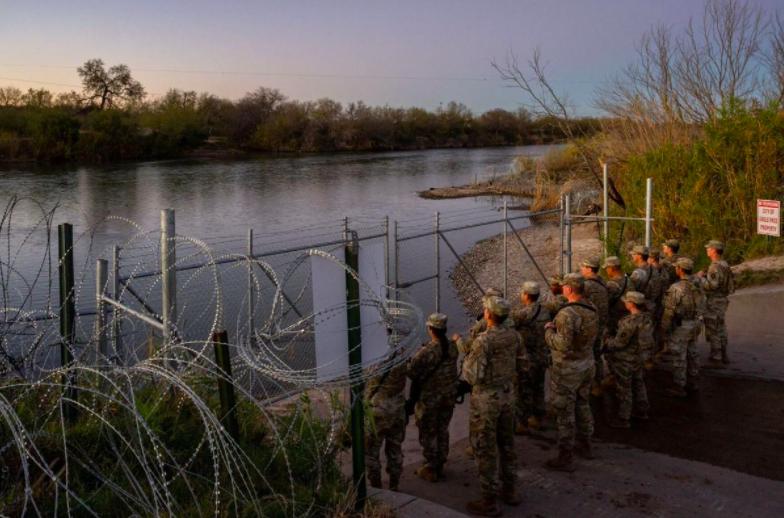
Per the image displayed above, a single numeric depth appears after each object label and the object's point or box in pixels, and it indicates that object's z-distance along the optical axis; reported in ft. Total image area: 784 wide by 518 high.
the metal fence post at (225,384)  14.44
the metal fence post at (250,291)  20.39
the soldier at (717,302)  30.73
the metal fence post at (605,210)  45.60
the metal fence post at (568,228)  39.32
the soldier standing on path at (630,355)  24.85
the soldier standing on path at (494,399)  19.26
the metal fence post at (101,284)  20.95
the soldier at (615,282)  28.22
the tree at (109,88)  284.31
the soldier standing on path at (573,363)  21.81
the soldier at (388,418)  19.45
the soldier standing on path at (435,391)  20.15
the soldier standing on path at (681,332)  27.76
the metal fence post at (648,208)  39.21
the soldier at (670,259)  30.41
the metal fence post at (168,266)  21.97
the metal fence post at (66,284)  17.76
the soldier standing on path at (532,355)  24.50
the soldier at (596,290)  26.81
